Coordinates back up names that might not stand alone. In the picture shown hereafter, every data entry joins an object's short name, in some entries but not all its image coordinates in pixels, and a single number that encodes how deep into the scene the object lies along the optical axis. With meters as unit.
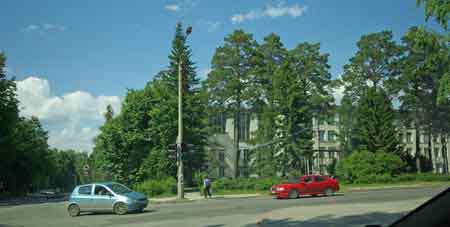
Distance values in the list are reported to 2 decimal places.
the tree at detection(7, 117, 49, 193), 57.60
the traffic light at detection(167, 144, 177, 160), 29.02
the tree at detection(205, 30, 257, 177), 53.06
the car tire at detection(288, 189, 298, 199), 28.58
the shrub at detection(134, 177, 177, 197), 39.43
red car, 28.56
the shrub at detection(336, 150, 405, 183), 44.99
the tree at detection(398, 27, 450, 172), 48.31
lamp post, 29.50
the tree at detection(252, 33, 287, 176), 52.31
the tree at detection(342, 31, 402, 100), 54.62
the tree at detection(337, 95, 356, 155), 56.53
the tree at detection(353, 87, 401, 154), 49.75
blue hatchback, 19.97
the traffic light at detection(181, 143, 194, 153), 29.59
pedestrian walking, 33.23
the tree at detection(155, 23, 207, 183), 51.38
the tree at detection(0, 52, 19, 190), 45.41
